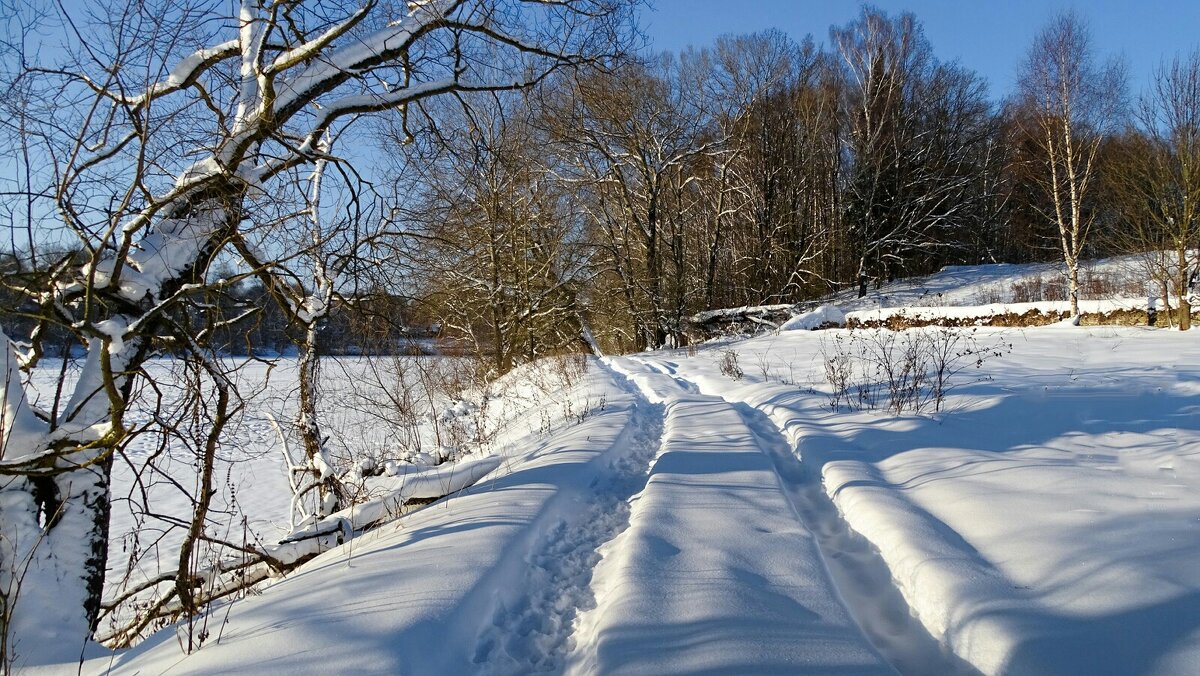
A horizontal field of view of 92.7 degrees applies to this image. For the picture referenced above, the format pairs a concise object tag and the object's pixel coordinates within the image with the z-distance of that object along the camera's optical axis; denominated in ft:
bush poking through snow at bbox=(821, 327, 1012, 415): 22.30
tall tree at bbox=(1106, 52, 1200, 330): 42.81
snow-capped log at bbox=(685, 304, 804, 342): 69.92
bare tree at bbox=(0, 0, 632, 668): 10.55
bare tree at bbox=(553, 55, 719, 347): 65.41
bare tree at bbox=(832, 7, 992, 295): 80.53
